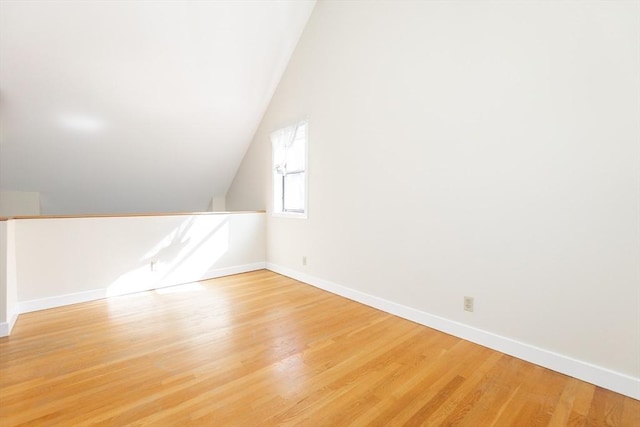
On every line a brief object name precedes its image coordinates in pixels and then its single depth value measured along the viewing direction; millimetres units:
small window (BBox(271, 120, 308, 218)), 3920
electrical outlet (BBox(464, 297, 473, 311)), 2260
